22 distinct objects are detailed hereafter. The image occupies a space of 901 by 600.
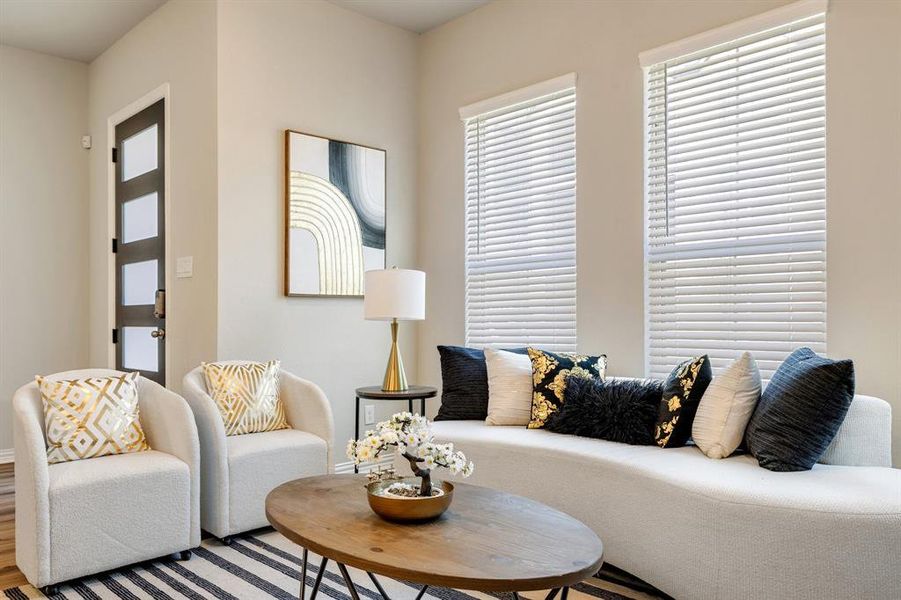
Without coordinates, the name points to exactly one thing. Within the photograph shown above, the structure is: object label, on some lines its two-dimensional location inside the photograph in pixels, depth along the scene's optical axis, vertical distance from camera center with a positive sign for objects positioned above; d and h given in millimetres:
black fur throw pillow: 2859 -472
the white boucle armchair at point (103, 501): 2469 -761
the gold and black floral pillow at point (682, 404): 2738 -421
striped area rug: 2480 -1071
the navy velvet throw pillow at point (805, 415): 2295 -395
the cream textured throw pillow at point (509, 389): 3348 -433
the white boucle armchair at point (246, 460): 2990 -724
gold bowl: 1878 -574
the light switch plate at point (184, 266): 3875 +225
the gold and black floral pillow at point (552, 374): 3217 -344
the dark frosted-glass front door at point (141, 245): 4250 +409
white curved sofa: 1972 -700
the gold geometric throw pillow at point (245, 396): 3254 -450
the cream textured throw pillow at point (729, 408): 2562 -411
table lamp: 3656 +20
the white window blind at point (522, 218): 3777 +505
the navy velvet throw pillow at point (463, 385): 3518 -432
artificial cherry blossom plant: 1961 -430
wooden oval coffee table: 1548 -620
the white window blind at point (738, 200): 2859 +467
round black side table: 3603 -492
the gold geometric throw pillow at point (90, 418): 2715 -466
